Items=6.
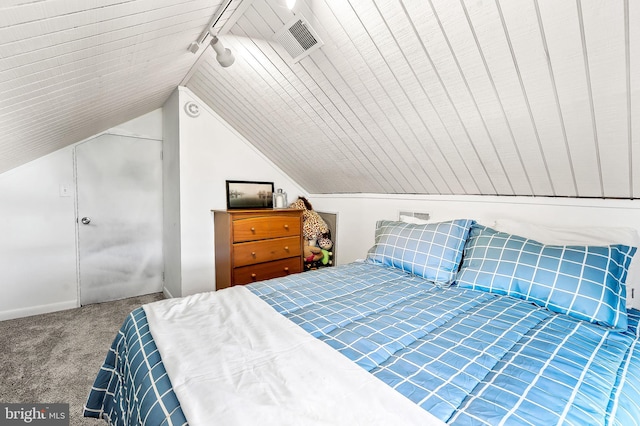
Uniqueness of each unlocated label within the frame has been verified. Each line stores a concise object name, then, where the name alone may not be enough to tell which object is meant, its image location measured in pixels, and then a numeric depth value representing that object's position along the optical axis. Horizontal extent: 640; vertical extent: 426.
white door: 2.89
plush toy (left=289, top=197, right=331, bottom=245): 3.24
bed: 0.72
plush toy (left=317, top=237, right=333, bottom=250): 3.30
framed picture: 3.07
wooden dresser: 2.57
